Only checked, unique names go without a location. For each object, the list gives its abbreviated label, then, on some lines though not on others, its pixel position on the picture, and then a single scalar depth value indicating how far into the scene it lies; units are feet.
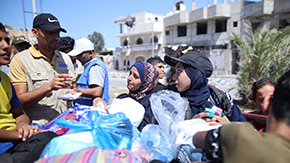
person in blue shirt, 8.52
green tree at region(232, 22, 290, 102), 19.10
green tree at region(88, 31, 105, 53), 177.09
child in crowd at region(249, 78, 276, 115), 6.64
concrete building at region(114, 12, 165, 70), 101.86
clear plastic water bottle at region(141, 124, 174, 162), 4.85
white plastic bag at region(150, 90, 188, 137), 5.45
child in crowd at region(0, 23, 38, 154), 4.64
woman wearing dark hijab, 6.35
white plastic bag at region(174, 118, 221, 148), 4.65
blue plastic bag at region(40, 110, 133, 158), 3.65
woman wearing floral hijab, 7.29
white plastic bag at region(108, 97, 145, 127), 5.66
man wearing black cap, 6.56
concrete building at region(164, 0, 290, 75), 64.75
